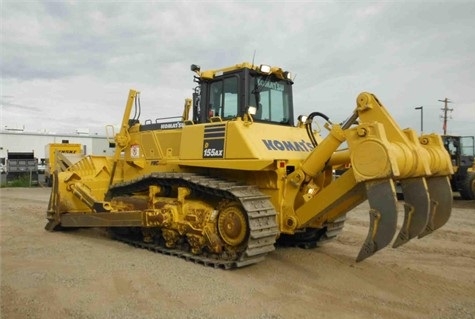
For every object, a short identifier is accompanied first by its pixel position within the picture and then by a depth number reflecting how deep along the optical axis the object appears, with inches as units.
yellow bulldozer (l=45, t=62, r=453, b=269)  211.9
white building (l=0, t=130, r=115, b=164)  1434.5
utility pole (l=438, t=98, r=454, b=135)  1770.2
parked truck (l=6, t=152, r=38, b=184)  1161.4
